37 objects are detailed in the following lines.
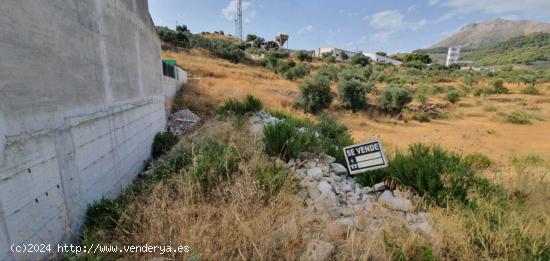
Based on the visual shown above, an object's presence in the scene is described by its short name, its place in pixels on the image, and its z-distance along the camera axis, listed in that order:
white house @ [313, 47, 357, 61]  60.44
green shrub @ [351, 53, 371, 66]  43.56
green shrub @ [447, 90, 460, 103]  20.11
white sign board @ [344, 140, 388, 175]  3.02
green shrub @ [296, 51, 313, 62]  41.03
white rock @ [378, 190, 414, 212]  2.82
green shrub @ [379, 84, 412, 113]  15.61
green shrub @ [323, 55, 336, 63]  43.14
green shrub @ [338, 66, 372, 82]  25.73
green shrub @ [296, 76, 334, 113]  14.04
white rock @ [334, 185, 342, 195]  3.23
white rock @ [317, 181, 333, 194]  3.13
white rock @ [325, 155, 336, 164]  4.10
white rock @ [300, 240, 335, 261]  1.88
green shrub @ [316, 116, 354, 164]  4.49
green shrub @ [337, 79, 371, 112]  15.34
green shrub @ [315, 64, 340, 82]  25.58
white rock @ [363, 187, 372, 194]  3.24
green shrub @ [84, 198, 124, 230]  2.50
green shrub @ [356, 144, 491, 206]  2.89
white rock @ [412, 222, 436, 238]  2.23
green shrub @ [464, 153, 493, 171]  5.40
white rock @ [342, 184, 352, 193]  3.28
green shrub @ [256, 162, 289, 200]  2.86
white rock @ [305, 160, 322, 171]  3.88
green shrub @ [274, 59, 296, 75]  28.73
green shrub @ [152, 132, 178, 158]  6.15
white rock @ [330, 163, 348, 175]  3.76
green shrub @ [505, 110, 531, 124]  13.96
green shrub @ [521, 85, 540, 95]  23.20
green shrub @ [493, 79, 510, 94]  24.05
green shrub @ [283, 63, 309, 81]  26.14
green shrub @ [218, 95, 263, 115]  8.51
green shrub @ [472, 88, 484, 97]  23.64
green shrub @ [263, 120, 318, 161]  4.14
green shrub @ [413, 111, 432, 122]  14.70
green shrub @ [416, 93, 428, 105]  17.98
